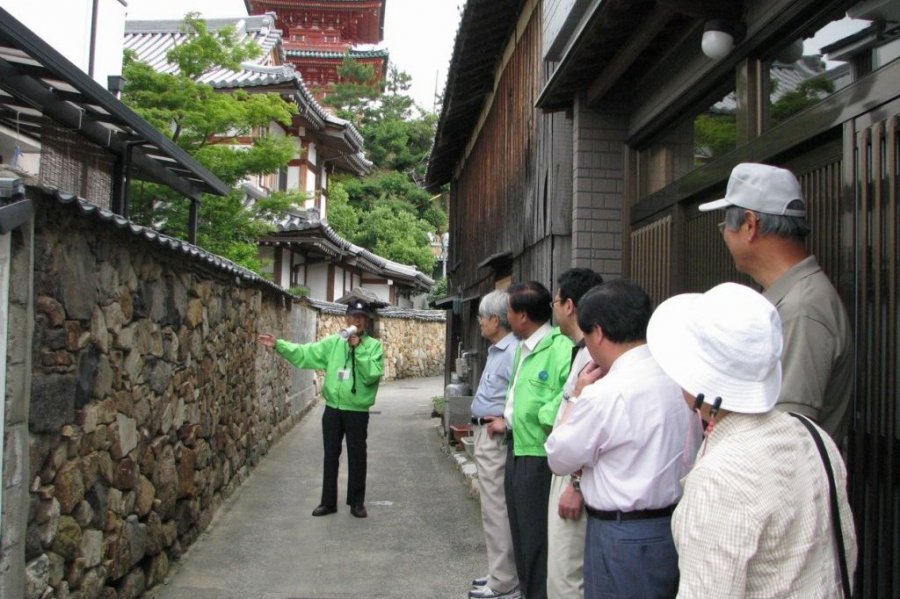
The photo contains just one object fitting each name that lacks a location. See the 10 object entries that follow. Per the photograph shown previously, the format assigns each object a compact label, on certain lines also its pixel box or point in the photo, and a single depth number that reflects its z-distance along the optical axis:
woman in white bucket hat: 1.79
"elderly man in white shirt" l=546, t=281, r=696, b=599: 2.76
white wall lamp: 3.89
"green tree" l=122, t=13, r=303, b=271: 11.02
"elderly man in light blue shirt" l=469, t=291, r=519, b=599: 5.15
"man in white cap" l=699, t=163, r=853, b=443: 2.51
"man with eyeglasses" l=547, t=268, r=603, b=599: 3.42
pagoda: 37.81
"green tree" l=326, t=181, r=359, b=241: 30.38
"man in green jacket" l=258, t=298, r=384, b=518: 7.62
